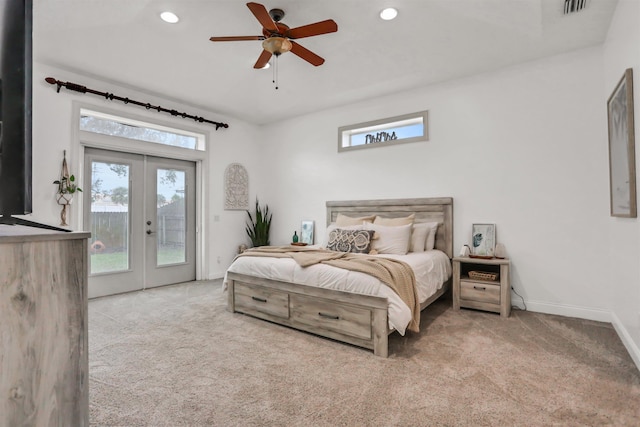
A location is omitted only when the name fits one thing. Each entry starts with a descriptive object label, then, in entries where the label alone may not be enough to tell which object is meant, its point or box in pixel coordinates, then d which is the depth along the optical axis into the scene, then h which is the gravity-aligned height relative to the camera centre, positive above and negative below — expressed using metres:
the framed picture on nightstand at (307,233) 5.41 -0.28
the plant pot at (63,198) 3.70 +0.23
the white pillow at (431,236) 3.98 -0.26
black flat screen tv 1.00 +0.35
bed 2.48 -0.74
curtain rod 3.64 +1.53
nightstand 3.34 -0.79
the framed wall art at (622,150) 2.34 +0.53
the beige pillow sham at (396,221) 4.13 -0.07
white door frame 3.85 +0.93
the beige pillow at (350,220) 4.47 -0.06
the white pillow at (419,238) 3.89 -0.27
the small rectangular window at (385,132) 4.42 +1.25
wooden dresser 0.93 -0.34
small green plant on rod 3.69 +0.38
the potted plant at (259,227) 5.76 -0.19
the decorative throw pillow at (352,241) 3.73 -0.30
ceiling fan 2.36 +1.44
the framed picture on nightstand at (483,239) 3.76 -0.29
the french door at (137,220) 4.20 -0.04
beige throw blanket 2.54 -0.43
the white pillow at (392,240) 3.71 -0.28
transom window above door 4.09 +1.24
